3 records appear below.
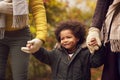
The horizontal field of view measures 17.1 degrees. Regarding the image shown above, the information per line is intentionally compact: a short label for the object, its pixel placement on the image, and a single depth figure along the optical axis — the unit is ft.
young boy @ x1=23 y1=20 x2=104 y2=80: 10.30
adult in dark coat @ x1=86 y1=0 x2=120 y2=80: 8.50
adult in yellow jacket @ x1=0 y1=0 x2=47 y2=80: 10.02
